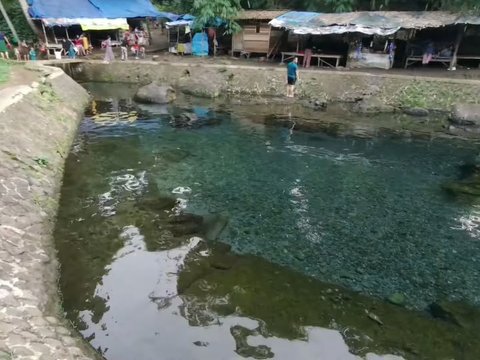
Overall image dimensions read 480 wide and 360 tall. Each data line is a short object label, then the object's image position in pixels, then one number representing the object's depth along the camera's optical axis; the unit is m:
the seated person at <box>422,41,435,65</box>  27.31
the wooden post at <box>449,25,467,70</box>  25.15
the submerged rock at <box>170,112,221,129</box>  21.69
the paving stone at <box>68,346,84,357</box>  6.71
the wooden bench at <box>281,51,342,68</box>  28.24
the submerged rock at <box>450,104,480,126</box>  21.72
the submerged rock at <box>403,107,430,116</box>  23.66
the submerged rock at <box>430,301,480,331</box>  8.56
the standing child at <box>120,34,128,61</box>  30.75
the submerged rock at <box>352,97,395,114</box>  24.23
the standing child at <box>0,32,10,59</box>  29.06
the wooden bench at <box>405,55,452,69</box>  27.19
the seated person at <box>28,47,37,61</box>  29.32
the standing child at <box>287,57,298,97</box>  24.28
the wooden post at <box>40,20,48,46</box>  30.85
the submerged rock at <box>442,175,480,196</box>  14.46
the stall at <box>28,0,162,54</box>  30.69
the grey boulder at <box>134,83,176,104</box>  26.05
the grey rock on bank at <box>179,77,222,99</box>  27.30
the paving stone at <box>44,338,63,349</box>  6.62
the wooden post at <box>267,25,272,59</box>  30.58
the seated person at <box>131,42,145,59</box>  32.38
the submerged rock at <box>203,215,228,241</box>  11.45
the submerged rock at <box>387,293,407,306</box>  9.09
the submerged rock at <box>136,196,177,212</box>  12.73
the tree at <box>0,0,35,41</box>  33.09
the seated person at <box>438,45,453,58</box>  27.22
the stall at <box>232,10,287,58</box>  30.31
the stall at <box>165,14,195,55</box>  32.62
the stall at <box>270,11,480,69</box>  24.81
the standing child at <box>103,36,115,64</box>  30.02
